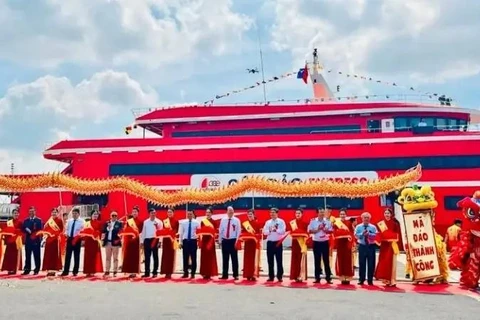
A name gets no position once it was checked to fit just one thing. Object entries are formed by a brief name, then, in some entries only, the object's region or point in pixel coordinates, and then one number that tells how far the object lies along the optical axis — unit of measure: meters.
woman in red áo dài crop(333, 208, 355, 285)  10.98
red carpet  9.98
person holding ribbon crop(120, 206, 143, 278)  12.20
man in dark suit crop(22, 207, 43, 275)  12.80
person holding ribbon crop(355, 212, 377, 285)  10.91
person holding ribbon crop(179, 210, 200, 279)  12.14
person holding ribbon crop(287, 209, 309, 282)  11.47
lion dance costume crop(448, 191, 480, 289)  10.32
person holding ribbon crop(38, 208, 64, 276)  12.54
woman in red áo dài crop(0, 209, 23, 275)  12.78
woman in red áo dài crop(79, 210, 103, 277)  12.34
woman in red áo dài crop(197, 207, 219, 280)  11.95
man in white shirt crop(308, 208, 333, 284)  11.34
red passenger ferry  21.31
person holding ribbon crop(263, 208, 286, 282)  11.59
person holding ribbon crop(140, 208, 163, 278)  12.34
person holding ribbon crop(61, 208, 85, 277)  12.40
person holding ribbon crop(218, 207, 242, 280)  11.93
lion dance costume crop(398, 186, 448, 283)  11.06
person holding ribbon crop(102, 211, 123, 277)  12.55
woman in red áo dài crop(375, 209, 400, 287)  10.66
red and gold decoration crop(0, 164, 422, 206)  17.03
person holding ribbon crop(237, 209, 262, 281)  11.78
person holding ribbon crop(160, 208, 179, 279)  12.23
